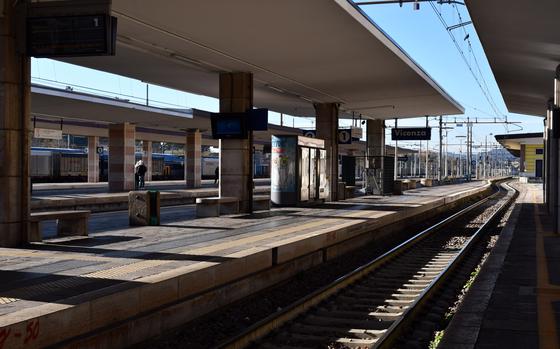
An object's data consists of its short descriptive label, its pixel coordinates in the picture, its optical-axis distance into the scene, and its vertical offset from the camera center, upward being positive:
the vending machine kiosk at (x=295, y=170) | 21.34 +0.01
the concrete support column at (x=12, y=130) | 9.91 +0.63
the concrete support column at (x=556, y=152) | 14.10 +0.49
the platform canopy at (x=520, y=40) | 11.29 +2.95
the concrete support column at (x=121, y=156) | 34.19 +0.73
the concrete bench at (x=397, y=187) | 33.66 -0.91
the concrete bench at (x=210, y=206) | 17.45 -1.04
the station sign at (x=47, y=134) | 31.86 +1.83
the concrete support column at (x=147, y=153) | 52.75 +1.40
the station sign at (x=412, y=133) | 35.44 +2.18
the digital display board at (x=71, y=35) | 9.15 +2.04
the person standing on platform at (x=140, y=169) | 33.25 +0.01
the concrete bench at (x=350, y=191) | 29.45 -1.01
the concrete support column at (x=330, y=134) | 26.17 +1.55
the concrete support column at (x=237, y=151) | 18.64 +0.57
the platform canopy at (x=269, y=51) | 12.62 +3.15
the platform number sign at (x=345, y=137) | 27.28 +1.50
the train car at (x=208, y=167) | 67.31 +0.30
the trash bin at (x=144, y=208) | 14.91 -0.94
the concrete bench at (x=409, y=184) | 42.09 -0.96
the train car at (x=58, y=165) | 46.34 +0.29
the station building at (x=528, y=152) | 66.50 +2.33
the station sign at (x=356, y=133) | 28.18 +1.73
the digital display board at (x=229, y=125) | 18.20 +1.32
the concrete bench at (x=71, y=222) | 11.78 -1.05
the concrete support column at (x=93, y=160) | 45.09 +0.67
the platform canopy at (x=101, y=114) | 24.81 +2.77
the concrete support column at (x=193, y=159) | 42.12 +0.73
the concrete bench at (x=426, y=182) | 52.41 -0.96
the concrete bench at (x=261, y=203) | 20.88 -1.12
